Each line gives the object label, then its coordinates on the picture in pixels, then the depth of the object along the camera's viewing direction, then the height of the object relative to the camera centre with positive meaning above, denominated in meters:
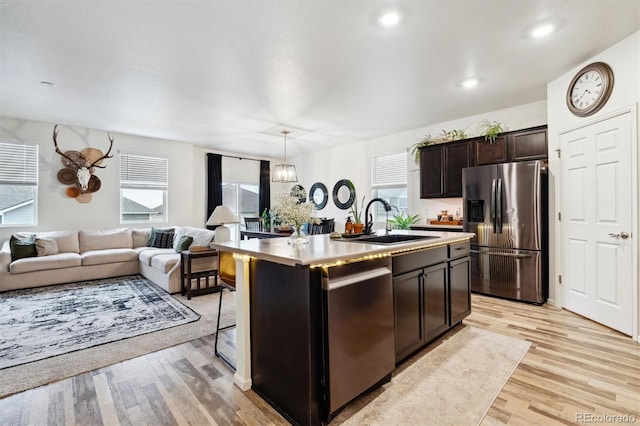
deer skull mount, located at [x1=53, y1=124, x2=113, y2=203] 5.29 +0.78
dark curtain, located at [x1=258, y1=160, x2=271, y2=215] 8.01 +0.66
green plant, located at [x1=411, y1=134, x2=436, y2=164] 5.20 +1.22
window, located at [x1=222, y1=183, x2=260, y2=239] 7.50 +0.40
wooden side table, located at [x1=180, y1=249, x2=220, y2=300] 4.07 -0.84
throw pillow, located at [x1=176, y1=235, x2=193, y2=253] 4.59 -0.46
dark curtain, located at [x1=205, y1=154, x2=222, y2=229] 7.07 +0.71
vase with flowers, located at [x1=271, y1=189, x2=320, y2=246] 2.15 +0.02
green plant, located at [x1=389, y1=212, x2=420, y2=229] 5.30 -0.16
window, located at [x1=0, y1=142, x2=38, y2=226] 4.85 +0.52
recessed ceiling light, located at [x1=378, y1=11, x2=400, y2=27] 2.30 +1.54
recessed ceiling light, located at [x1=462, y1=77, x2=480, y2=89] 3.52 +1.57
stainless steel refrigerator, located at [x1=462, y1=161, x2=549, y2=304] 3.62 -0.22
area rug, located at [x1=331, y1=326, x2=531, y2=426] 1.73 -1.18
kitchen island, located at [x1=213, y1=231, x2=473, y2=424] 1.62 -0.65
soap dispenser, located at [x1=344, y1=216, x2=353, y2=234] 2.80 -0.14
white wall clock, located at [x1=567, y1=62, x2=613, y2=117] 2.95 +1.28
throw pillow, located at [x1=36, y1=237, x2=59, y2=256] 4.63 -0.50
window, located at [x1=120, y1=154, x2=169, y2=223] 5.98 +0.54
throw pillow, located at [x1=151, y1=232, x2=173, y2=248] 5.61 -0.49
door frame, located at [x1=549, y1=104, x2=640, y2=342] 2.69 -0.07
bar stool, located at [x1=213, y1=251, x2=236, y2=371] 2.63 -0.50
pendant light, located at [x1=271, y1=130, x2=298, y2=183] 5.20 +0.70
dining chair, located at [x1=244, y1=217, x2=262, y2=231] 6.41 -0.23
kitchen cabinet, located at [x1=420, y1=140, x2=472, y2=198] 4.65 +0.73
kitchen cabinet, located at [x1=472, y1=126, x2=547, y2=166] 3.88 +0.90
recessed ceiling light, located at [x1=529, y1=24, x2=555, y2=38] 2.49 +1.55
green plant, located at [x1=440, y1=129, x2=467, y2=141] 4.82 +1.29
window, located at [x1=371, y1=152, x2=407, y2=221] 5.93 +0.65
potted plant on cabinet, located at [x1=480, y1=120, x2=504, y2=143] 4.27 +1.16
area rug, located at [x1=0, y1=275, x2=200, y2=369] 2.66 -1.14
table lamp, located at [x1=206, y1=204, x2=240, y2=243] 4.07 -0.09
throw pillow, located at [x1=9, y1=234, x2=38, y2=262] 4.45 -0.49
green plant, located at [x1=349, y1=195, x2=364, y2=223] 6.52 +0.17
